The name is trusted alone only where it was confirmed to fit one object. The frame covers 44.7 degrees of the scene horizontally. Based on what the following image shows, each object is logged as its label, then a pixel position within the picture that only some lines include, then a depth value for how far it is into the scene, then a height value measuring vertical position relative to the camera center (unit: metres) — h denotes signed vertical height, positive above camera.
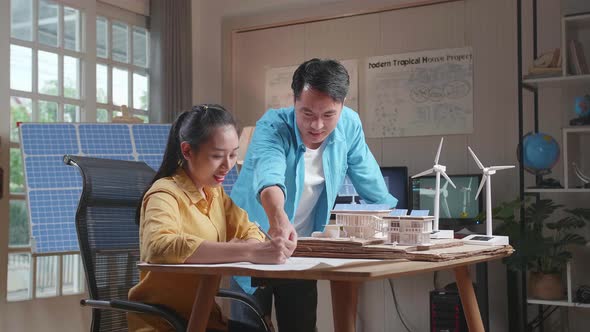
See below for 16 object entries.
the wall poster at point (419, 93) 4.61 +0.51
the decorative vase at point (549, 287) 3.90 -0.64
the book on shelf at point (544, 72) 4.01 +0.55
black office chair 1.83 -0.16
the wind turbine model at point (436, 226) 2.03 -0.16
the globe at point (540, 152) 3.96 +0.10
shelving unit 3.90 +0.21
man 1.94 +0.01
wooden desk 1.26 -0.19
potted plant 3.84 -0.39
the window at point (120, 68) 4.52 +0.69
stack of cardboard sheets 1.54 -0.18
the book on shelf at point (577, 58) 3.97 +0.62
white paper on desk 1.34 -0.18
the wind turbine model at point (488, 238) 1.93 -0.19
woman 1.48 -0.11
